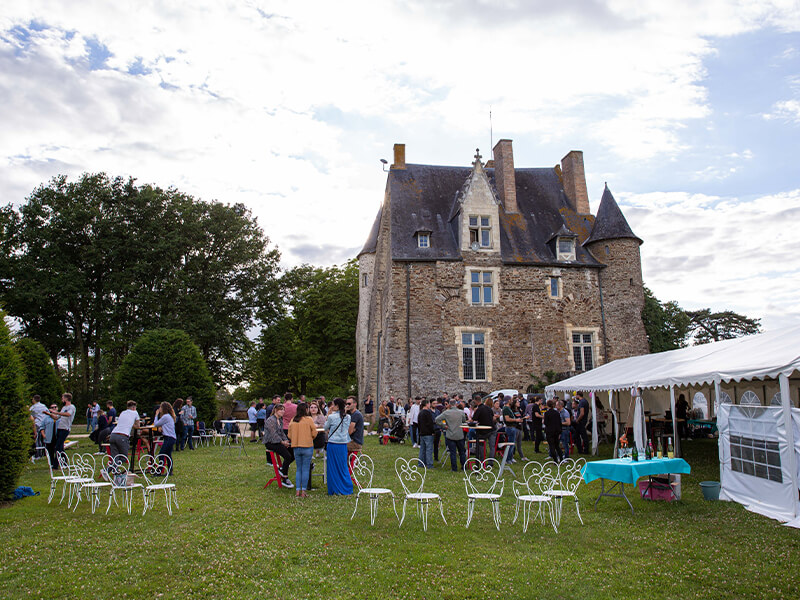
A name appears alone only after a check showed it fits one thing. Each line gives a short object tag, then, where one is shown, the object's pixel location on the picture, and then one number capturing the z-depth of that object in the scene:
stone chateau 26.55
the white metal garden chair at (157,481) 8.56
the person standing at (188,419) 18.64
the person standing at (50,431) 13.61
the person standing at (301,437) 9.98
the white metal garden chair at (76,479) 8.96
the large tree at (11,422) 9.99
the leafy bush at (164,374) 21.94
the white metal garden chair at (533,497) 7.36
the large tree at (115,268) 31.36
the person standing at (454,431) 13.10
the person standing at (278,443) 11.20
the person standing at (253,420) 22.15
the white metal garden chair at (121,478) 9.30
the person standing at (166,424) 13.47
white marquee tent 8.23
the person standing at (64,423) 13.74
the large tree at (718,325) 40.09
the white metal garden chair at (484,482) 7.41
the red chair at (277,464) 11.17
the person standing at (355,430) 11.18
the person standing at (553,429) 13.76
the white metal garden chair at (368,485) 7.69
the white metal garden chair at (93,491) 8.55
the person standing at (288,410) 12.70
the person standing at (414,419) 18.46
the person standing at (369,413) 24.67
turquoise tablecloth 8.55
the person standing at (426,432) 13.30
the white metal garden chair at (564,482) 7.48
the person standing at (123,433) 10.82
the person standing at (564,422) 14.87
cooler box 9.58
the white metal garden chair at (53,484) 9.32
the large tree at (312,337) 38.22
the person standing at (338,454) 10.20
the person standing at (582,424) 15.80
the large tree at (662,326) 27.81
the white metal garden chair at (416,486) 7.34
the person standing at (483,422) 13.66
